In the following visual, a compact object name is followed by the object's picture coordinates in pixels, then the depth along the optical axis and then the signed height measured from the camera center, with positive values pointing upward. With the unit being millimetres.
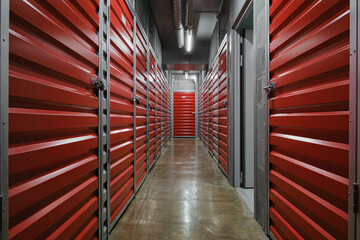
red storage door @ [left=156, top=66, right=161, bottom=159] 4910 +296
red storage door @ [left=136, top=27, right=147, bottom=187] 2847 +192
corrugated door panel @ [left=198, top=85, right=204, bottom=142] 7945 +911
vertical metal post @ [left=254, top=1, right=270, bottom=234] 1774 +45
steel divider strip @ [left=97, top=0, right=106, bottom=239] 1581 -93
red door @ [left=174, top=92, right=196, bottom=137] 10375 +228
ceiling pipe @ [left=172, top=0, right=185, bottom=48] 3939 +2518
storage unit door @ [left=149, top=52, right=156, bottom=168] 3939 +136
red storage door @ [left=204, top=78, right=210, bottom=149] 6325 +263
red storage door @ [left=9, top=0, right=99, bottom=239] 863 -4
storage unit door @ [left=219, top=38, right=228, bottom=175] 3576 +203
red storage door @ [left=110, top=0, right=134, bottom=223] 1894 +117
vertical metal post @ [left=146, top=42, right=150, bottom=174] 3529 +281
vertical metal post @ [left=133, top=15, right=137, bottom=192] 2574 +833
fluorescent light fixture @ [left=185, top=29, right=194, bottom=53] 5320 +2530
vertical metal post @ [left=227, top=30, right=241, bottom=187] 3016 +224
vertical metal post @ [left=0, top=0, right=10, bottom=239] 757 +5
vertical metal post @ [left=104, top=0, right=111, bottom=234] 1718 +44
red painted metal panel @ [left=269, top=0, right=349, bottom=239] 1011 +4
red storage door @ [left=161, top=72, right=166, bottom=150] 5840 +309
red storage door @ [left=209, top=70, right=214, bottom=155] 5270 +269
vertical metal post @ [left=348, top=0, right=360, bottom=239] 888 +24
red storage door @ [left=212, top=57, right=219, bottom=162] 4411 +201
